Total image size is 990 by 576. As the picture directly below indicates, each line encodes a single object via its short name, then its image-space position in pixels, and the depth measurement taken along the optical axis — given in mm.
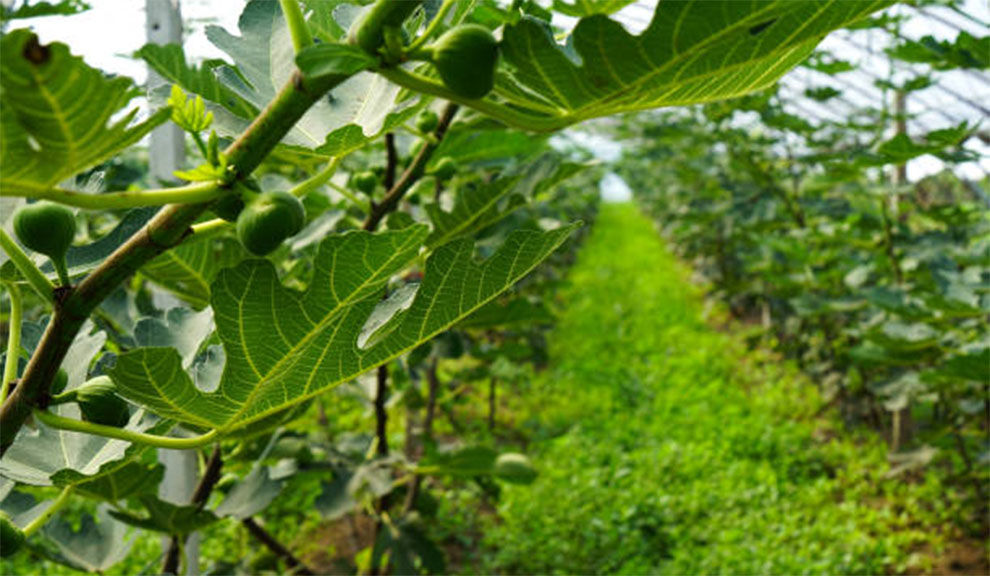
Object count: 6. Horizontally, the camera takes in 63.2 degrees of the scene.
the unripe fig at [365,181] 1279
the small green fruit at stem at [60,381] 612
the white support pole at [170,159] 1565
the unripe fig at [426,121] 1151
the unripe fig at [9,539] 596
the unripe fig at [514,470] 1635
